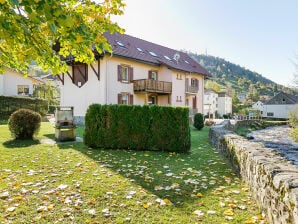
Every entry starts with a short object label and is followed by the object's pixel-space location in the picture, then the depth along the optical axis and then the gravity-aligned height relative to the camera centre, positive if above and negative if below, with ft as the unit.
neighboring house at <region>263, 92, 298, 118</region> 201.22 +7.43
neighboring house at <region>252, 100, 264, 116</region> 247.52 +7.98
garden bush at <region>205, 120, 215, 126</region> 73.61 -3.20
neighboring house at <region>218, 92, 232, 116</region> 255.91 +11.09
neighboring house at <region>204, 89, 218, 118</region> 239.50 +16.40
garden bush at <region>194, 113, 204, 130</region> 58.70 -2.30
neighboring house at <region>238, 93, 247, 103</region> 341.54 +26.37
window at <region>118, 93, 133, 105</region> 67.87 +4.35
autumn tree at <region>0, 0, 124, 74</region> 8.15 +3.59
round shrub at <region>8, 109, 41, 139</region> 33.12 -1.66
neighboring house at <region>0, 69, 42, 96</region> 99.40 +12.49
